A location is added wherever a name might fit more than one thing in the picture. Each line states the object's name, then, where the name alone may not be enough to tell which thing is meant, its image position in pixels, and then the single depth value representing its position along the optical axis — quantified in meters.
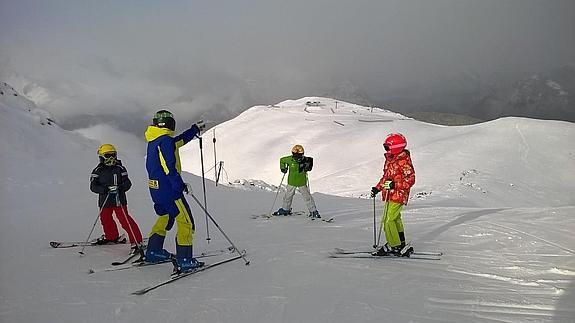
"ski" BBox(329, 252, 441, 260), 7.78
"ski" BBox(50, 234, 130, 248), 8.42
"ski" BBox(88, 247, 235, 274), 6.86
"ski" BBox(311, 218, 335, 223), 12.50
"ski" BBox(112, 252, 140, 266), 7.22
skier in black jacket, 8.48
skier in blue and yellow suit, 6.47
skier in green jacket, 13.13
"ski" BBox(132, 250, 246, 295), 5.76
